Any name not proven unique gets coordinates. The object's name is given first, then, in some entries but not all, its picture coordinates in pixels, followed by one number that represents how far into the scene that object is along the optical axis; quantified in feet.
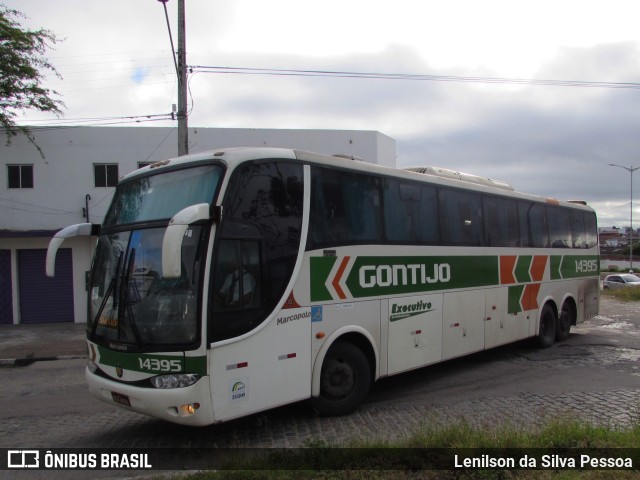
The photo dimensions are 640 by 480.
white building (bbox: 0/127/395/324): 58.54
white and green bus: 16.67
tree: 52.44
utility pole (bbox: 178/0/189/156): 42.05
